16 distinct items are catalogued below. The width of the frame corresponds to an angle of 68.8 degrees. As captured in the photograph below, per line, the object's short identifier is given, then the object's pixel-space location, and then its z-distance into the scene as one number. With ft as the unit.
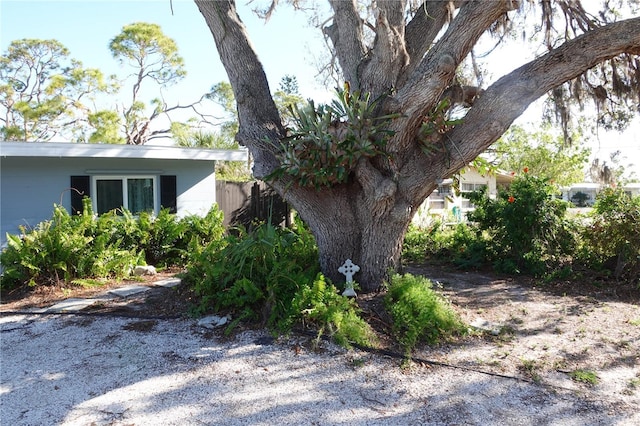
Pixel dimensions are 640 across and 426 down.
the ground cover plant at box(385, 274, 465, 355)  15.02
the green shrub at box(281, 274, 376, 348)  14.81
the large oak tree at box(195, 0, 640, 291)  16.53
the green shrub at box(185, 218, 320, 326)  16.81
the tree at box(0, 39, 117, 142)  86.63
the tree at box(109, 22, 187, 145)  88.38
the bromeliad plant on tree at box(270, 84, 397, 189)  17.07
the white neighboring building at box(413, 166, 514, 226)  43.29
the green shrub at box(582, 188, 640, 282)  22.67
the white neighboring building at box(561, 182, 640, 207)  146.83
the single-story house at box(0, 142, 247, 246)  28.35
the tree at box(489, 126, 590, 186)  75.97
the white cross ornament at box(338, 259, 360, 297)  17.21
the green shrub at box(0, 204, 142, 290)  23.20
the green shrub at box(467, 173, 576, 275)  25.04
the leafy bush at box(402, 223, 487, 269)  28.14
